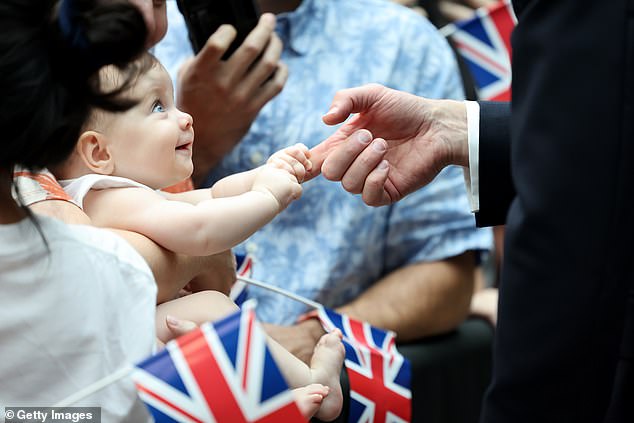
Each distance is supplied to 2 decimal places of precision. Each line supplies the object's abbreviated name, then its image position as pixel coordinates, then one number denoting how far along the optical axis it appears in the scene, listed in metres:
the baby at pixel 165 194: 4.04
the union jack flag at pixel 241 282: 4.22
